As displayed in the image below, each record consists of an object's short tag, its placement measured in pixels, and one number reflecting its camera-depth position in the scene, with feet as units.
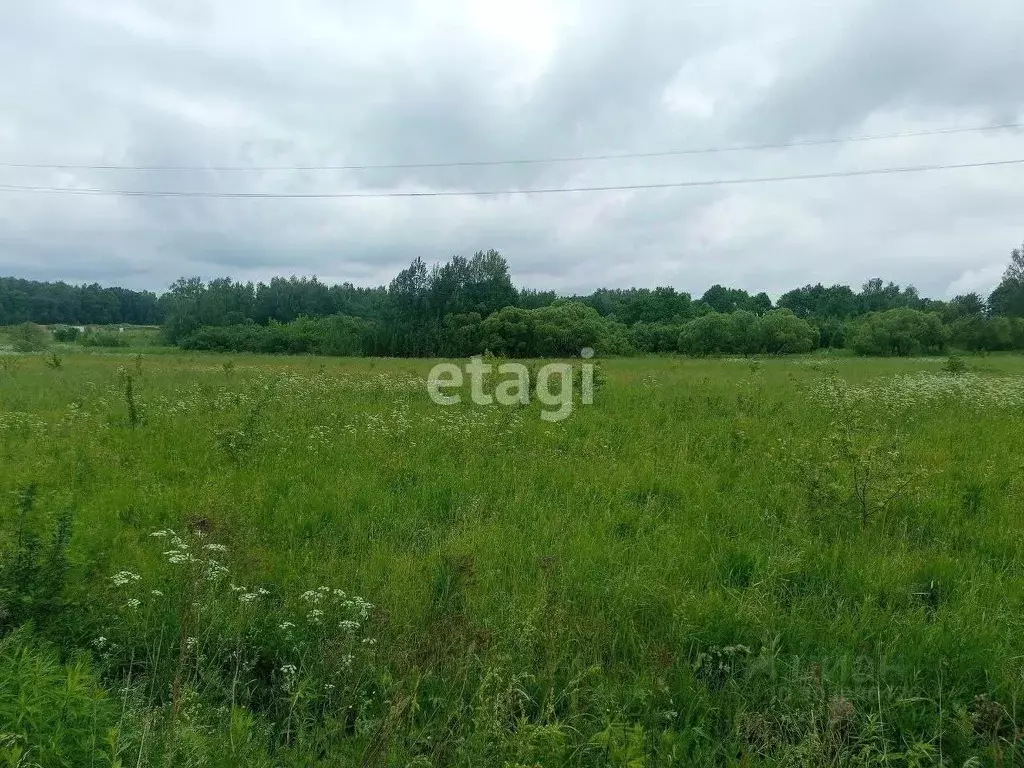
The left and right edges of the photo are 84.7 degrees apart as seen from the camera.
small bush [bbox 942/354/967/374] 78.39
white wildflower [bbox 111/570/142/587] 11.31
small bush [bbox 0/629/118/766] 7.09
